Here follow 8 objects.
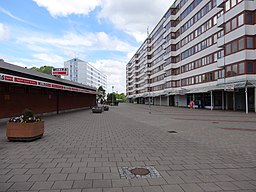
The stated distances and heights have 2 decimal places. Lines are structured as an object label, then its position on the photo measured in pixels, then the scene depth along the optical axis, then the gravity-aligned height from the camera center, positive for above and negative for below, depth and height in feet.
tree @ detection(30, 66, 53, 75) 250.57 +40.90
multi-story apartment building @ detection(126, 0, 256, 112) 81.92 +25.71
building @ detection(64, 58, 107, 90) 404.16 +59.47
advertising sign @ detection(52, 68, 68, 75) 88.33 +12.57
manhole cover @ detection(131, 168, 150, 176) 15.70 -5.44
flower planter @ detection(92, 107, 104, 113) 91.81 -4.09
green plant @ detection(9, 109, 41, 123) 27.01 -2.26
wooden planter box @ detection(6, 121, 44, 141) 26.58 -3.87
